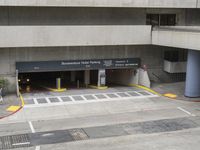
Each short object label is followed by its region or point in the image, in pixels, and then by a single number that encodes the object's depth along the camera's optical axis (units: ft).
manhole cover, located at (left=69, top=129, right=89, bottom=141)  62.59
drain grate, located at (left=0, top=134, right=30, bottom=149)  58.94
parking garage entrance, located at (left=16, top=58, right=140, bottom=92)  94.73
